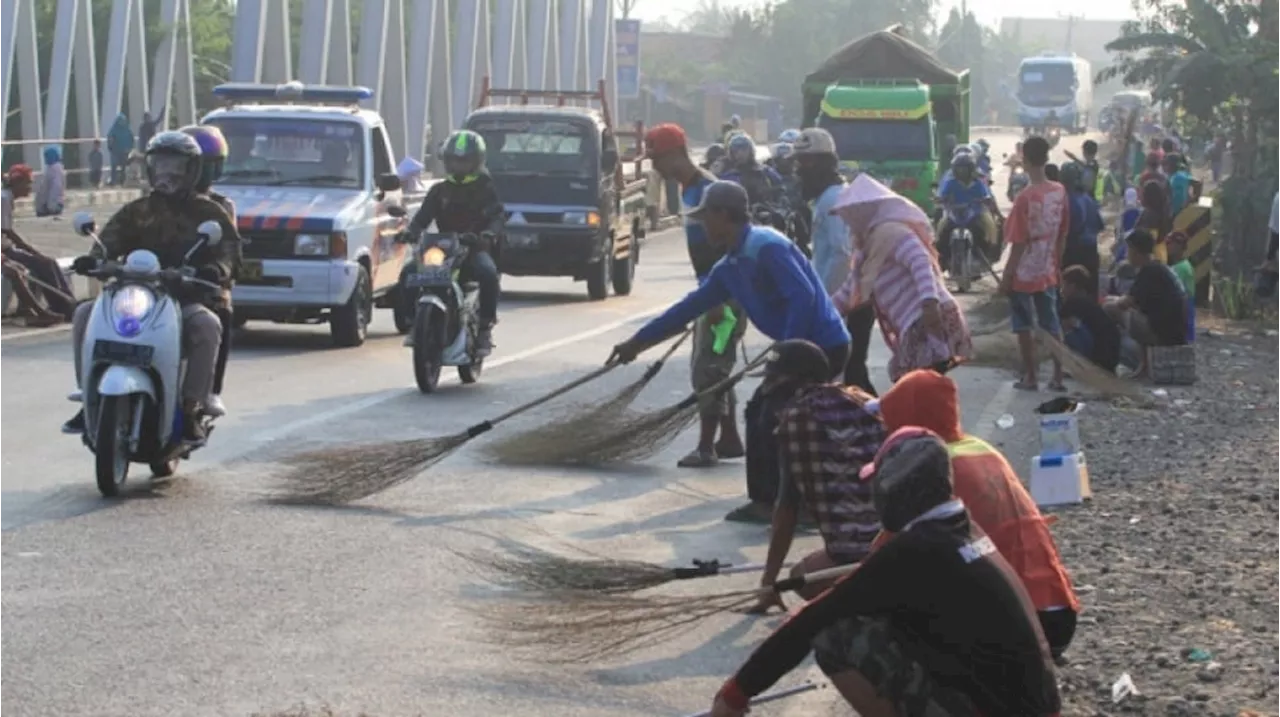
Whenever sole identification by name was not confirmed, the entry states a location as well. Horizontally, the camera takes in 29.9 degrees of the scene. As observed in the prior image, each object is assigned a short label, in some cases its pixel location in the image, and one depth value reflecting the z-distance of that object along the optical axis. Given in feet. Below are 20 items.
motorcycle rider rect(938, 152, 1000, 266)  93.15
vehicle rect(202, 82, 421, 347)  61.31
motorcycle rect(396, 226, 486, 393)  49.96
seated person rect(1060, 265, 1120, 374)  56.80
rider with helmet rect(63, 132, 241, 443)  36.29
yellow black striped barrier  80.02
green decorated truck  114.21
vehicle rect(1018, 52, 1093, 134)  329.11
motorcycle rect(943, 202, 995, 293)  90.99
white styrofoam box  37.45
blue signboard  232.12
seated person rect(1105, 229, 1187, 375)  58.44
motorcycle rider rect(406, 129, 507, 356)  52.85
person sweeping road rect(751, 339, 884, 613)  25.20
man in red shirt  52.95
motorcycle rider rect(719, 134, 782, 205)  61.62
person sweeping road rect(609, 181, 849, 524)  31.94
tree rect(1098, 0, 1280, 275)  89.20
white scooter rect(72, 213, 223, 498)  34.47
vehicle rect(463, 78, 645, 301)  84.23
